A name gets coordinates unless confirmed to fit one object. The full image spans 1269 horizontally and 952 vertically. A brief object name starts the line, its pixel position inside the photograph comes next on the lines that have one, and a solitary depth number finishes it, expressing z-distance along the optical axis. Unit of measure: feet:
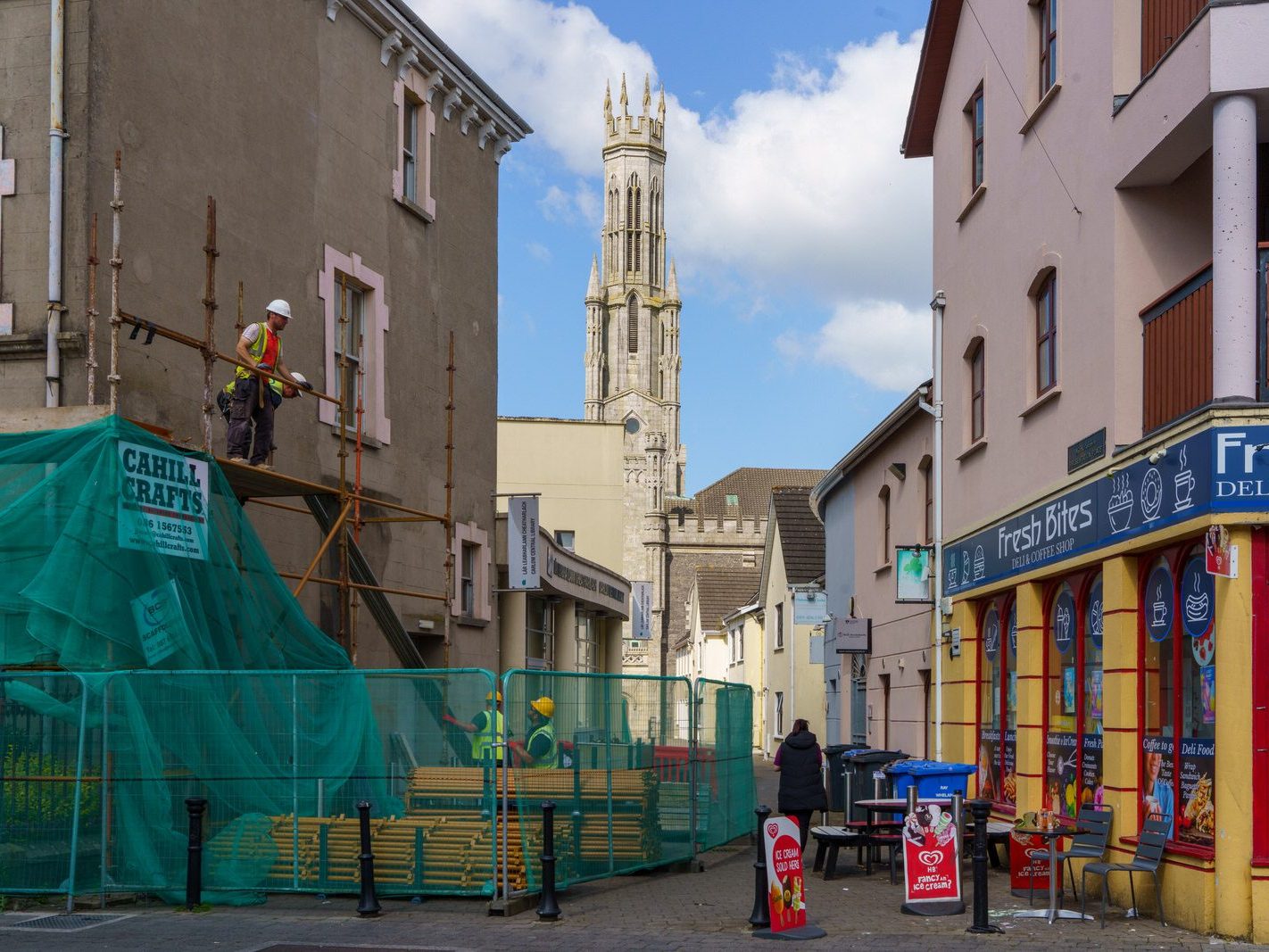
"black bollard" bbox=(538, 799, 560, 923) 40.45
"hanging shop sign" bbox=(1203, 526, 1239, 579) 37.40
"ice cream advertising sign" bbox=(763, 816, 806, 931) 38.47
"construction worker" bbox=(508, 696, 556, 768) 43.52
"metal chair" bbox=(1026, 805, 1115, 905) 42.78
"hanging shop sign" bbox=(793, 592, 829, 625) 109.70
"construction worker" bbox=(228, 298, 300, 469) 54.08
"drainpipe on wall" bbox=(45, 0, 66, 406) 50.01
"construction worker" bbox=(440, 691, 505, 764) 41.88
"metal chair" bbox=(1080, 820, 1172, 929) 39.27
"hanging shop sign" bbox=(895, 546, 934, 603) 69.21
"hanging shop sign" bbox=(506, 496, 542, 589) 87.15
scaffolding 50.03
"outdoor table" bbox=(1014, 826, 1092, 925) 40.70
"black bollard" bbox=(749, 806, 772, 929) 39.49
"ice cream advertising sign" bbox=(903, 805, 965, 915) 42.04
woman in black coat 57.72
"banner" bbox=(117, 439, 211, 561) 44.62
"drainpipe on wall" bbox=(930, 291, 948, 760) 67.67
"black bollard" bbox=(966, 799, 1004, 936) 38.88
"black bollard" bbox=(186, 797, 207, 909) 40.91
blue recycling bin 54.95
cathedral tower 464.24
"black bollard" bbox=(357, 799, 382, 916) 40.45
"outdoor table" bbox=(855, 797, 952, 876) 52.45
